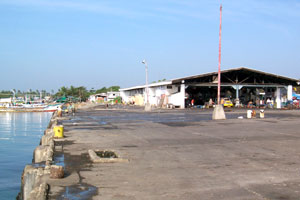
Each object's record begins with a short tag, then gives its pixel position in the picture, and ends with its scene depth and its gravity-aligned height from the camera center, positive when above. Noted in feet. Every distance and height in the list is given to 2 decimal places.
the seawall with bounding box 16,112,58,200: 21.55 -5.37
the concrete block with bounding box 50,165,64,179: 25.21 -4.86
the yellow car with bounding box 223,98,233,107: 176.45 +0.49
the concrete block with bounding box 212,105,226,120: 87.40 -2.04
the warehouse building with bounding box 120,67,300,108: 169.89 +9.45
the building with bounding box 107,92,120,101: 373.73 +11.59
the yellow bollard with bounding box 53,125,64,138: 49.82 -3.68
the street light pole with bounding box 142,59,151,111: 146.30 -0.71
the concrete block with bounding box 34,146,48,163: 38.27 -5.44
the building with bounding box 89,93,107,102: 379.20 +10.07
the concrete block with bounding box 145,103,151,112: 146.30 -1.14
